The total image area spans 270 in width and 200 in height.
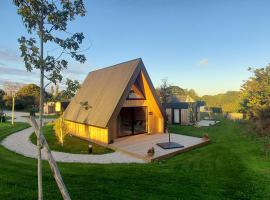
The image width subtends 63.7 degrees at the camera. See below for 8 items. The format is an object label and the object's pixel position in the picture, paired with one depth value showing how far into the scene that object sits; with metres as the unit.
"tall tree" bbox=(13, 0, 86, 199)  4.99
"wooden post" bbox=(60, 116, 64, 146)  17.61
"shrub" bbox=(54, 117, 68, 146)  17.62
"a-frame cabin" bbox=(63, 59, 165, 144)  18.12
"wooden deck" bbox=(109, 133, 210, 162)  14.73
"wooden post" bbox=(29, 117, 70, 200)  5.31
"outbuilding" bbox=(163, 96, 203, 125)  31.38
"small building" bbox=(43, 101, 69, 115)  51.25
